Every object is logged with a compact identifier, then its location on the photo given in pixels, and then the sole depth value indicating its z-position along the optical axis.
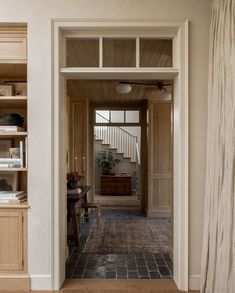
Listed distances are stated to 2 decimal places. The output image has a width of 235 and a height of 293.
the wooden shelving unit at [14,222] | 2.87
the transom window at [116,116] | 10.01
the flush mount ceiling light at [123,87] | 5.05
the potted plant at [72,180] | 4.66
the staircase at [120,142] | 10.86
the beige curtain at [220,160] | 2.20
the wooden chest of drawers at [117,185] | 9.71
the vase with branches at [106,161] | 10.40
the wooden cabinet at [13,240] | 2.88
